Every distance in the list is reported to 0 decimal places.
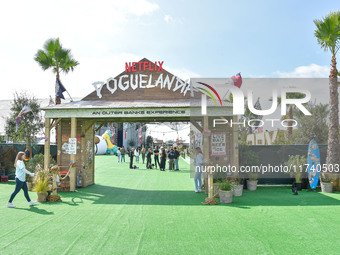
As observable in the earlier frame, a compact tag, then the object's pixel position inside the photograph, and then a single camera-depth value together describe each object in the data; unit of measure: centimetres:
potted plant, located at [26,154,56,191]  1214
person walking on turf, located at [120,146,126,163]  2875
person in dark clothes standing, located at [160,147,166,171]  2152
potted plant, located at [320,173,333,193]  1176
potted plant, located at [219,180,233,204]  949
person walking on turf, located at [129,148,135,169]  2247
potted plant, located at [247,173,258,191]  1261
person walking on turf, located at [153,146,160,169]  2342
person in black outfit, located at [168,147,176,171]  2135
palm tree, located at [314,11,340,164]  1259
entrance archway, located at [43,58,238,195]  1148
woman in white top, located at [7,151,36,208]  880
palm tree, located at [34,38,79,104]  1593
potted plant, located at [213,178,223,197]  1033
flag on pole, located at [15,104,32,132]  1314
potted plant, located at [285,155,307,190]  1241
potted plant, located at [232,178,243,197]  1095
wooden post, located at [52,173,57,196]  993
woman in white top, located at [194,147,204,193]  1126
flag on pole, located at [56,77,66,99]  1387
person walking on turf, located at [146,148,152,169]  2288
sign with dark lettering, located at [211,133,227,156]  1290
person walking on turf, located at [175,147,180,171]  2178
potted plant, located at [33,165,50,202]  965
